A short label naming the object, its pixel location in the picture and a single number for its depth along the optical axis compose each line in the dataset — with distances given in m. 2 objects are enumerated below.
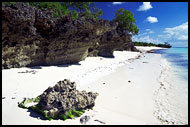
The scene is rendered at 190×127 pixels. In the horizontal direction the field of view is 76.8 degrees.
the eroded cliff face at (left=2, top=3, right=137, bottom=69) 8.79
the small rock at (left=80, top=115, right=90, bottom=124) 3.66
